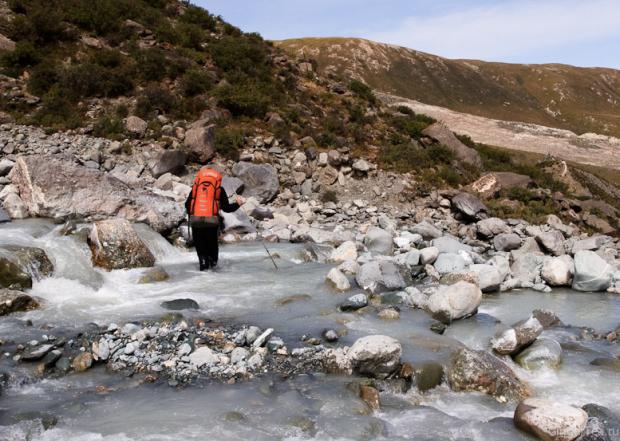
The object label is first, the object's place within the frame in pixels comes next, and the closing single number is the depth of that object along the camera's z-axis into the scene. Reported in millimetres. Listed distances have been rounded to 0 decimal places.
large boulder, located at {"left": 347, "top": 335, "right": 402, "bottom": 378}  6453
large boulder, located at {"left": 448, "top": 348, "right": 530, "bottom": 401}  6324
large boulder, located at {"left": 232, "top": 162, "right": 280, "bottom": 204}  18781
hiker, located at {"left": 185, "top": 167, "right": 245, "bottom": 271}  10602
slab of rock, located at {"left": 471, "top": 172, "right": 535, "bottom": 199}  21312
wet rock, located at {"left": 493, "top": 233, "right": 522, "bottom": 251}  16062
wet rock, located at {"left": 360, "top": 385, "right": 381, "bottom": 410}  5844
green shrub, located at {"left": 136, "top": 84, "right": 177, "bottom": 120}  21766
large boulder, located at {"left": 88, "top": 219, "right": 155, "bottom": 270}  10531
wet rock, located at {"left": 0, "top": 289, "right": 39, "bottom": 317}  7875
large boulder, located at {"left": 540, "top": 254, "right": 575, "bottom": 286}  12031
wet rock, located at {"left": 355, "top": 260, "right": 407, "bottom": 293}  10383
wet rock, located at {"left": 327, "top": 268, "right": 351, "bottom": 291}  10289
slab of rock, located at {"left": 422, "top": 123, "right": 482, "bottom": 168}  24500
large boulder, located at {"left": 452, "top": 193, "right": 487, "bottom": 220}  19203
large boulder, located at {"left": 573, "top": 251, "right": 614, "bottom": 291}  11906
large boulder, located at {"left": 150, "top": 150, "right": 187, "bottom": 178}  18531
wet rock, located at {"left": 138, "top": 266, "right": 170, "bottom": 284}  10242
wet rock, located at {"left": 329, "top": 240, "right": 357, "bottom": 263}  12836
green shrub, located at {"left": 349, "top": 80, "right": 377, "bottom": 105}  29922
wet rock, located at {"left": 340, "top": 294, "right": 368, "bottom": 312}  9094
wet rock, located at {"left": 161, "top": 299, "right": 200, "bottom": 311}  8609
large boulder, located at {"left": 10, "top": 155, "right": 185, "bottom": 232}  12641
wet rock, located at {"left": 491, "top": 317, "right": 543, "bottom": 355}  7480
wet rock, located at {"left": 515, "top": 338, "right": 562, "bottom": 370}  7234
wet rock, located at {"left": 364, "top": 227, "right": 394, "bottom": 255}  14328
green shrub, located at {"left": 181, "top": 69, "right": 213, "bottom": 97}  23747
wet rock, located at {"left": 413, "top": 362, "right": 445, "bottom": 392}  6402
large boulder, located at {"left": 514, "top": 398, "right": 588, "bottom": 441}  5121
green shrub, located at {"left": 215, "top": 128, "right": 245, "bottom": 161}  20500
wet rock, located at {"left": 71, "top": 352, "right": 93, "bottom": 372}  6336
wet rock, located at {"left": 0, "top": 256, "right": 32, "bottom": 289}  8719
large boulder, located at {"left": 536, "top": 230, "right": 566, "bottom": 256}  15404
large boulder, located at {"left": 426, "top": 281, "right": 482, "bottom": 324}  8875
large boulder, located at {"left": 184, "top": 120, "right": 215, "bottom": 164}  19984
